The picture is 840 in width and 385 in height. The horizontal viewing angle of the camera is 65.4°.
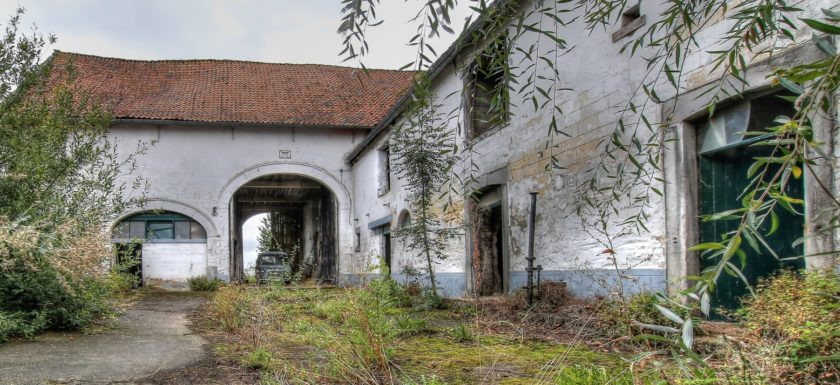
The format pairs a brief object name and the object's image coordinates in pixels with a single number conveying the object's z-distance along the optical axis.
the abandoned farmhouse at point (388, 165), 6.37
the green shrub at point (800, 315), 3.63
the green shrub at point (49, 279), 5.79
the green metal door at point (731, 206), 5.61
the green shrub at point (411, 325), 6.84
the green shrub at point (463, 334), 6.23
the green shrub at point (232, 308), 7.43
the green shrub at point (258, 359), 4.91
